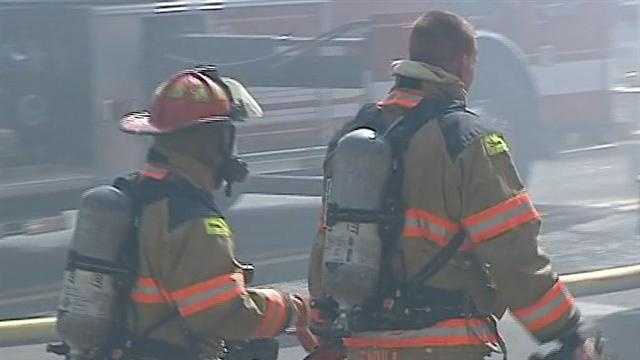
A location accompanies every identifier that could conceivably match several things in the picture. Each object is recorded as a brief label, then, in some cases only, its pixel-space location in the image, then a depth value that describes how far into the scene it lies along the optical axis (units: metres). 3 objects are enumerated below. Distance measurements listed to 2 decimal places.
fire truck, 16.50
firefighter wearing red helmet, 6.68
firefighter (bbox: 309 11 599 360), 6.81
